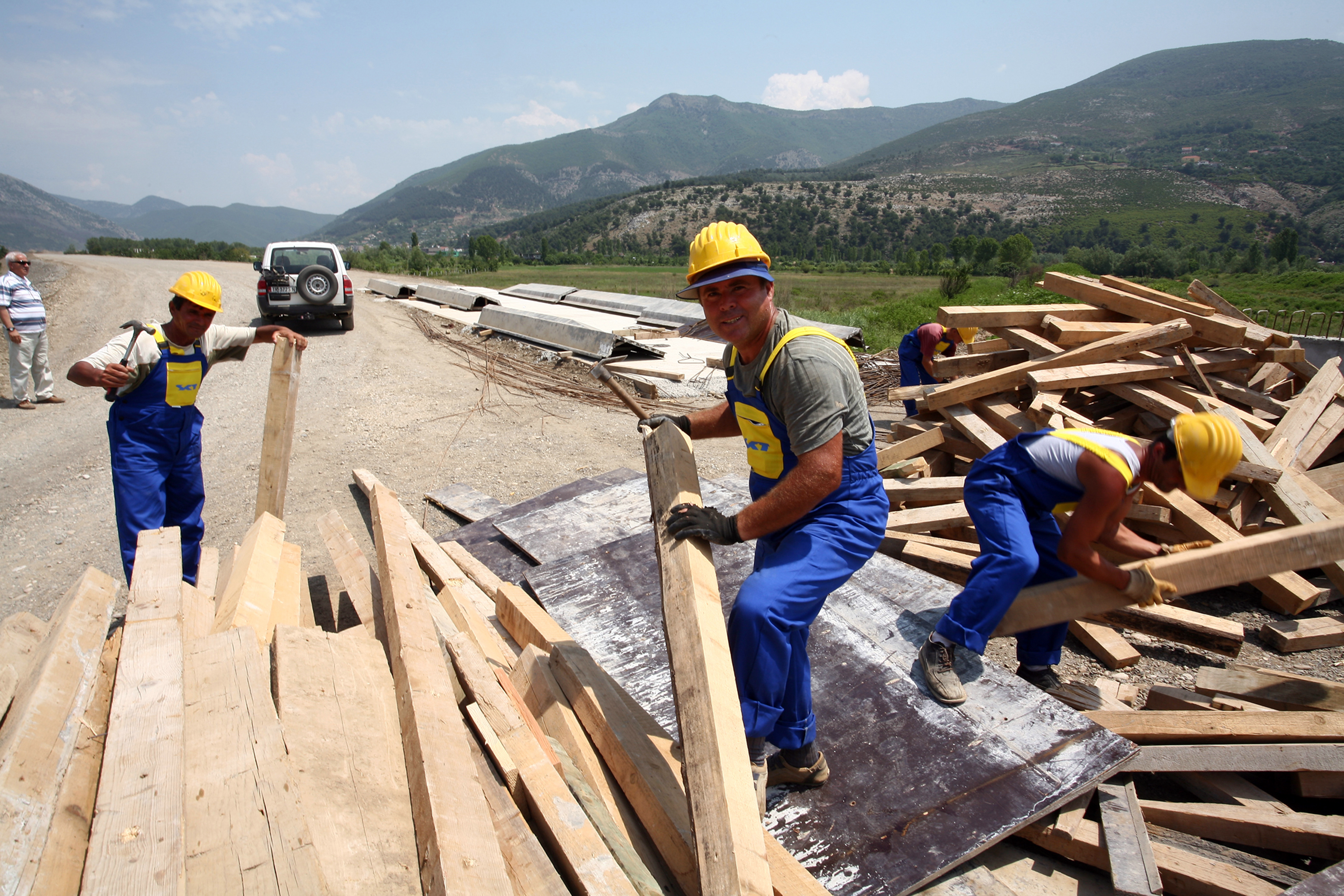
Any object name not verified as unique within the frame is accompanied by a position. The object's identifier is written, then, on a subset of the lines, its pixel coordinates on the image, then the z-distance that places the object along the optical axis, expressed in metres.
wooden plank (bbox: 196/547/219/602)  3.27
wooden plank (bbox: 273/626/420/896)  1.58
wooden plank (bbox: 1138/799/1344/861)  2.20
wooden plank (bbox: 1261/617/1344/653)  3.71
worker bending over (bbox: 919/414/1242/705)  2.39
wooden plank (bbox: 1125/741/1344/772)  2.35
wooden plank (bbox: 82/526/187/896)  1.41
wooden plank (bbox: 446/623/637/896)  1.69
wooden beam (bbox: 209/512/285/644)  2.66
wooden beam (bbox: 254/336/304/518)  3.96
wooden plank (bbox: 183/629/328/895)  1.42
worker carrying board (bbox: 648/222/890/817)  2.10
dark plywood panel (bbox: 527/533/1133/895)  2.20
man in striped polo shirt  8.20
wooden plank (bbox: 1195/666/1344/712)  2.68
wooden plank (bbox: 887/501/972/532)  4.50
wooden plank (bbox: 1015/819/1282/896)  2.07
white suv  12.79
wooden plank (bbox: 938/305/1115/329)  5.62
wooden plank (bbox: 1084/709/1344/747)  2.46
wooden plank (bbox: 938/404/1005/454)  4.93
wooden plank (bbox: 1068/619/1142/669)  3.57
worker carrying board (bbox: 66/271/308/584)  3.51
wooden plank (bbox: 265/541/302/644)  2.83
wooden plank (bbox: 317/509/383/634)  2.98
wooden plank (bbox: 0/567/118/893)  1.48
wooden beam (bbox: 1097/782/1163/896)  2.06
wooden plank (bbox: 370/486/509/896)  1.55
